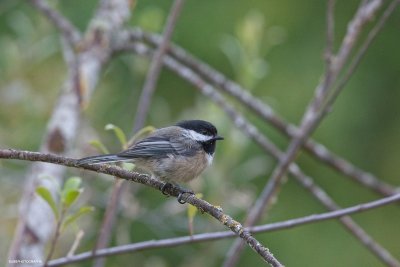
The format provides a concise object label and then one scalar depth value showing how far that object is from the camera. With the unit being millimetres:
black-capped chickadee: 5793
